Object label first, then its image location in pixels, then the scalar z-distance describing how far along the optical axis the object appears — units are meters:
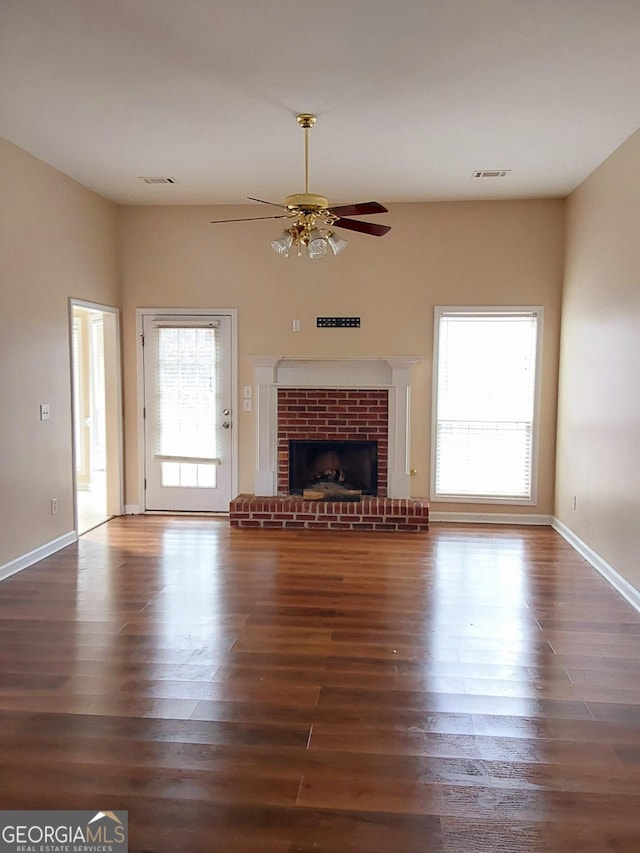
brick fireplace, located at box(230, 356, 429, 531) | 6.12
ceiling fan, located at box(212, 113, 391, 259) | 3.59
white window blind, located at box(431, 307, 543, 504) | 6.05
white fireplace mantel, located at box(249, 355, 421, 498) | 6.11
